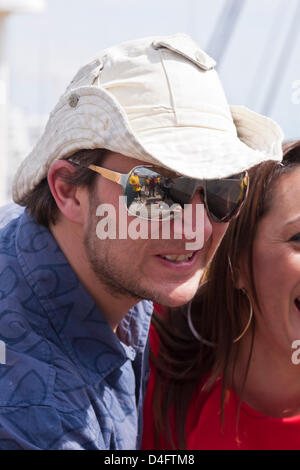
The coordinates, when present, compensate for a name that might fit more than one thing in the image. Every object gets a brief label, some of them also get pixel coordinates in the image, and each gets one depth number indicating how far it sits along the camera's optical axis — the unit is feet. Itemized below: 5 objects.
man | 5.84
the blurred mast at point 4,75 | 23.90
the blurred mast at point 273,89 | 20.26
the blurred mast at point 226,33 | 18.92
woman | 7.22
